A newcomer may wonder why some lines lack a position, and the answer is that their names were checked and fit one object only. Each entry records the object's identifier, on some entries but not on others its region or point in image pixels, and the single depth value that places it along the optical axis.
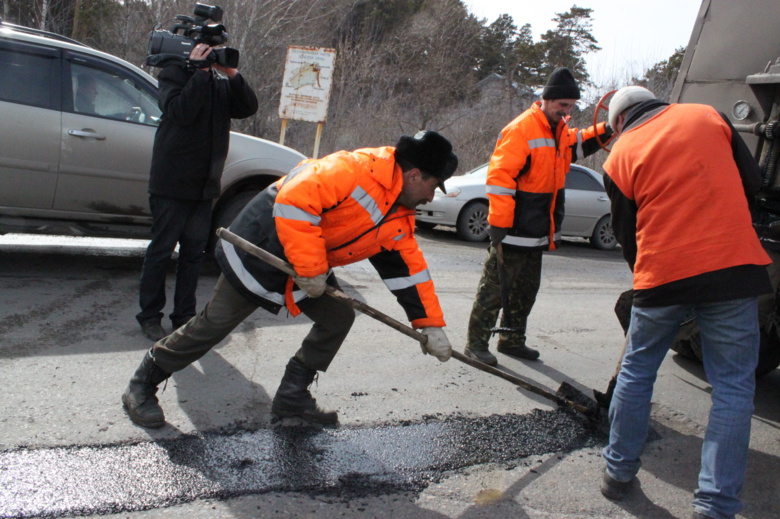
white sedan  10.20
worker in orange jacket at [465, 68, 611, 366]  4.32
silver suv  5.23
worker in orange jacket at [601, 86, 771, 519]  2.66
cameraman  4.08
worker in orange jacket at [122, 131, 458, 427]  2.80
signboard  10.55
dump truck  3.93
